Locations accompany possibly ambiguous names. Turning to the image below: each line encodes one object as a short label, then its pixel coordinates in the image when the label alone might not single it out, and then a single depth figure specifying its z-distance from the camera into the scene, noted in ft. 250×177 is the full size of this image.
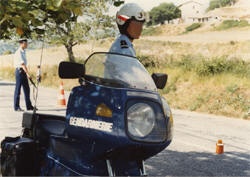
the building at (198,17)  425.28
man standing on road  36.85
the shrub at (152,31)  332.39
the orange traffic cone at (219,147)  23.11
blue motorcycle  9.43
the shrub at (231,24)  288.96
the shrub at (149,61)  84.02
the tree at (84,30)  99.54
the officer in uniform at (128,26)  11.34
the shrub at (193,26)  332.98
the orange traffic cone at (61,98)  42.31
